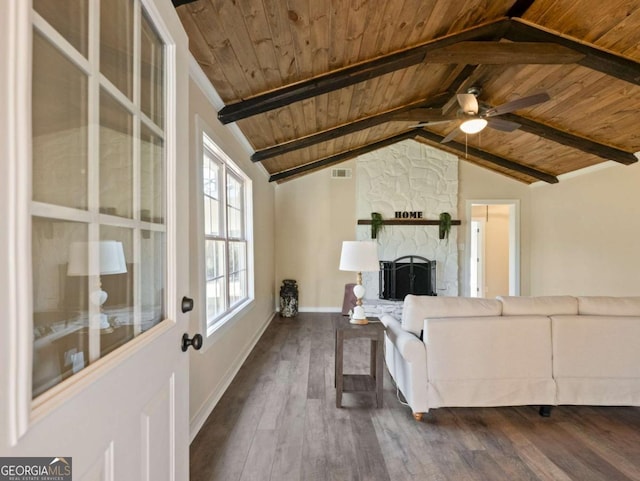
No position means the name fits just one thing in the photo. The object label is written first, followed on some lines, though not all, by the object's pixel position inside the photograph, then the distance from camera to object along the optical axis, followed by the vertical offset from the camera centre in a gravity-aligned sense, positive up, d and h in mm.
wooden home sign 6309 +520
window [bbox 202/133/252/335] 2936 +64
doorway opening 7473 -211
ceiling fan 2977 +1247
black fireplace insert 6094 -685
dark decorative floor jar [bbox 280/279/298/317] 5984 -1047
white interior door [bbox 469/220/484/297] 7422 -351
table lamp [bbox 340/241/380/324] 2693 -150
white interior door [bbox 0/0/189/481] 539 +13
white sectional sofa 2385 -831
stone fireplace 6316 +1073
